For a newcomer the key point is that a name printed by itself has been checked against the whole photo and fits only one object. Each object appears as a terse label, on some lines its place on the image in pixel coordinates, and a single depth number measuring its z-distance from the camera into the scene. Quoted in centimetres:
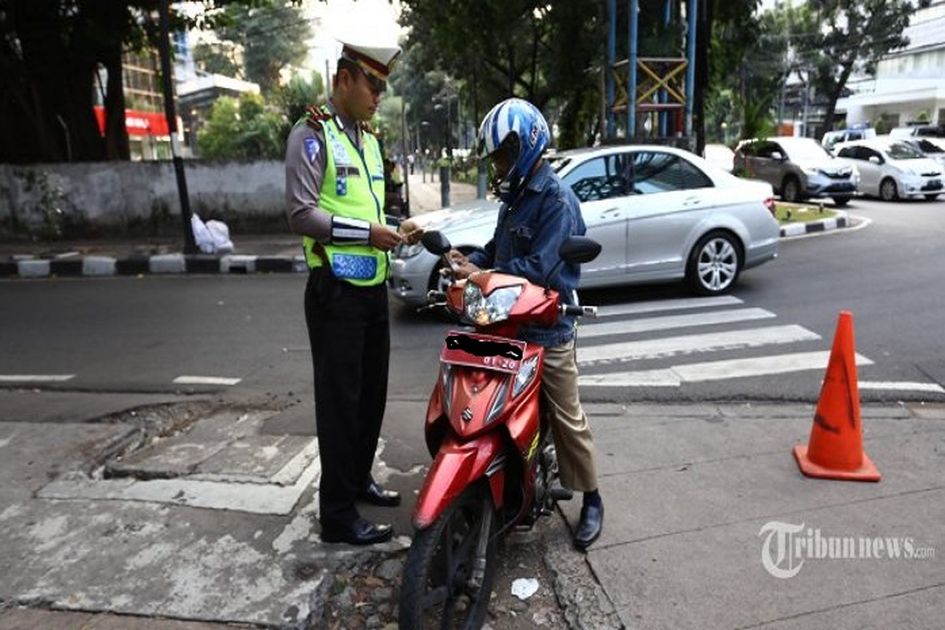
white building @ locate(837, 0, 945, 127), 5288
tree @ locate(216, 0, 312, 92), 5981
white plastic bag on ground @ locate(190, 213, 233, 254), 1150
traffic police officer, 277
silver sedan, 719
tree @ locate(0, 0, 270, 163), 1328
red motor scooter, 251
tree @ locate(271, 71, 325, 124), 1820
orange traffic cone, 369
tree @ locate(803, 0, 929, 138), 4038
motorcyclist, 284
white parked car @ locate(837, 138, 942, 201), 1658
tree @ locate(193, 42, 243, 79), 6328
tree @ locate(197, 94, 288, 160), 2196
